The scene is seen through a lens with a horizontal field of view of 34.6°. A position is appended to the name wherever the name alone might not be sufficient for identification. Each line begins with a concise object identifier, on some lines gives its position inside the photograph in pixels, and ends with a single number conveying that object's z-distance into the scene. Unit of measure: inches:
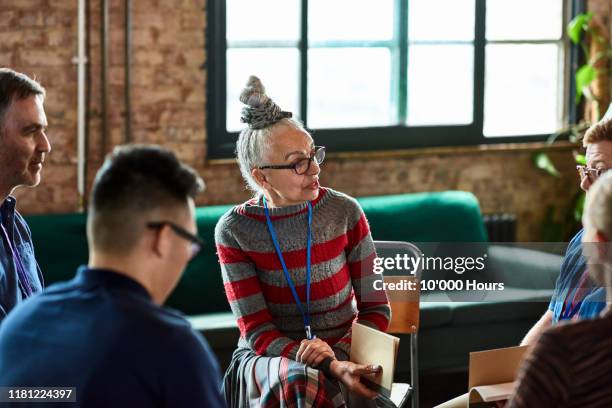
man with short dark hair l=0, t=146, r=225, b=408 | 65.1
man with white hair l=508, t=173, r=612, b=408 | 67.5
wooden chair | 129.0
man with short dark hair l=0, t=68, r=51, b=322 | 106.0
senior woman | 114.3
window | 214.1
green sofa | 179.9
